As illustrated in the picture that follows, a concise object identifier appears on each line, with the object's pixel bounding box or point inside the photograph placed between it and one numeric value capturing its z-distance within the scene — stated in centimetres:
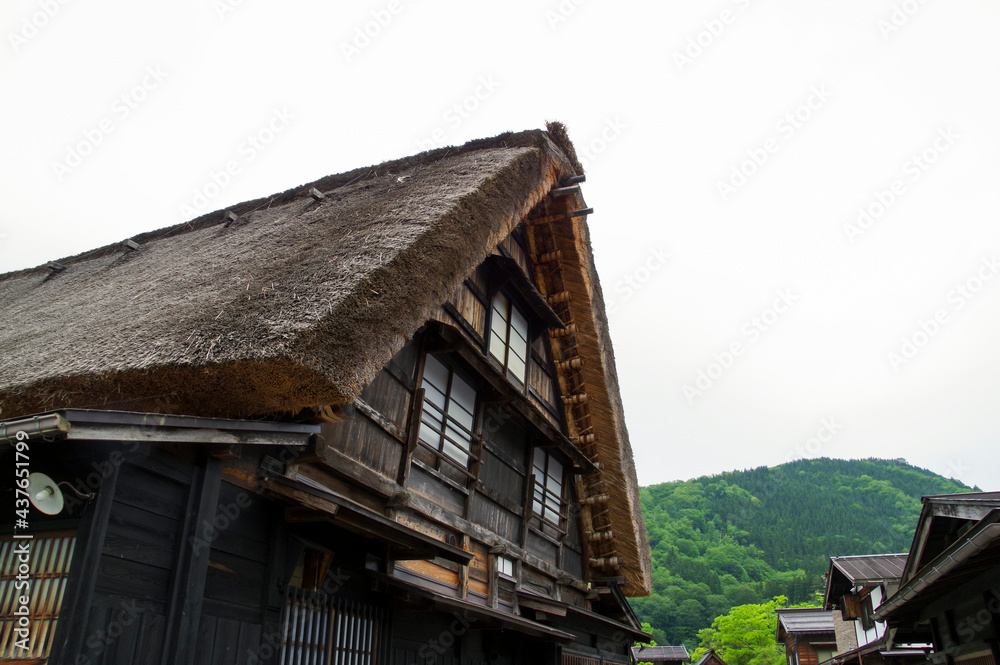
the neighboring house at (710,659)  2642
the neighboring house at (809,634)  2503
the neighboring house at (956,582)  574
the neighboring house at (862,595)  1584
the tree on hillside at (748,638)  3291
